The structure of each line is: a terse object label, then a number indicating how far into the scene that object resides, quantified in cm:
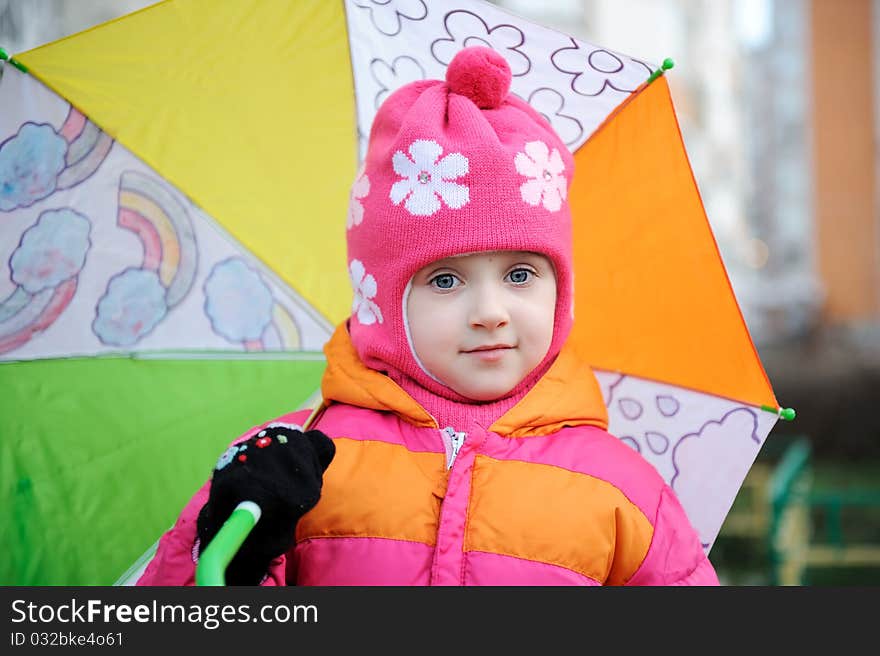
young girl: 146
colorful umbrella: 157
